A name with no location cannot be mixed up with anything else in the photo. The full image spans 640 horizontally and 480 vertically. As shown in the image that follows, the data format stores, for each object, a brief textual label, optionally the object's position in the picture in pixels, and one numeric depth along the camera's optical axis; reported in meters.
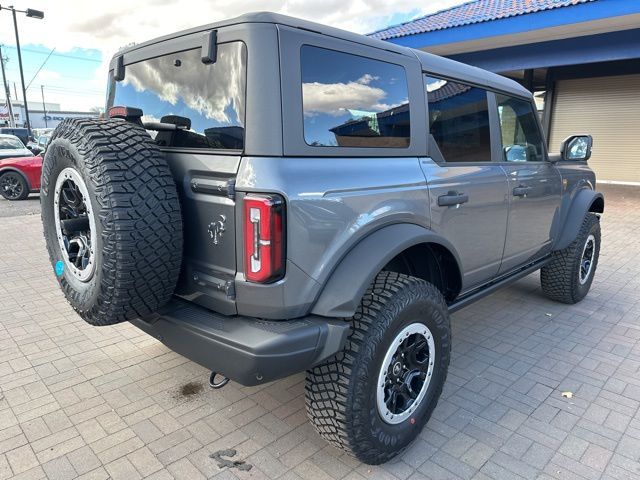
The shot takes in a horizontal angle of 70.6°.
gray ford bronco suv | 1.90
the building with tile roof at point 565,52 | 9.75
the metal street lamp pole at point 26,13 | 19.03
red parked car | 11.19
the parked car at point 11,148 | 12.08
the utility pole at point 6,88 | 29.04
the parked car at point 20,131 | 22.90
